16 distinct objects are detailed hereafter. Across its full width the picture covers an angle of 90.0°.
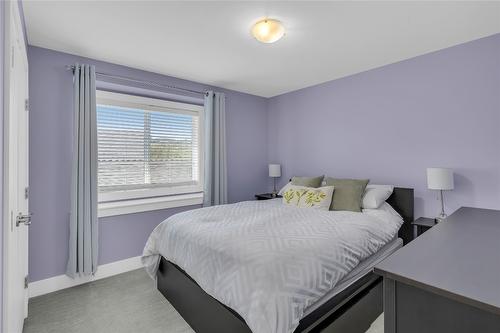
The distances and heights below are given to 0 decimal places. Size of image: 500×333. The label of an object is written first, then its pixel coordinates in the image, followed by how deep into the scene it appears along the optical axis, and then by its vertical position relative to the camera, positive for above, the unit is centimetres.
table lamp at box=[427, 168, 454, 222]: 242 -12
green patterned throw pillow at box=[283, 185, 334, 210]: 283 -35
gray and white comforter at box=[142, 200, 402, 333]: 134 -58
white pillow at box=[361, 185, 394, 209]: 273 -32
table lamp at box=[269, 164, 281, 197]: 421 -4
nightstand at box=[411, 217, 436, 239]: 250 -57
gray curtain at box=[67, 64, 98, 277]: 256 -12
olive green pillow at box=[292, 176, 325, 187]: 338 -18
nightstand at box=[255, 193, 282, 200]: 406 -47
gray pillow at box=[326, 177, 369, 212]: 275 -31
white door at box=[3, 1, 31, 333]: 114 -8
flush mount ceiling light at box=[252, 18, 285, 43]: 205 +116
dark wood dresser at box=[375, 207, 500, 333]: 81 -41
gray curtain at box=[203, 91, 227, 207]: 363 +26
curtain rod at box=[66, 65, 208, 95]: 261 +108
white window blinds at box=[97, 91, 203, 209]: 306 +29
